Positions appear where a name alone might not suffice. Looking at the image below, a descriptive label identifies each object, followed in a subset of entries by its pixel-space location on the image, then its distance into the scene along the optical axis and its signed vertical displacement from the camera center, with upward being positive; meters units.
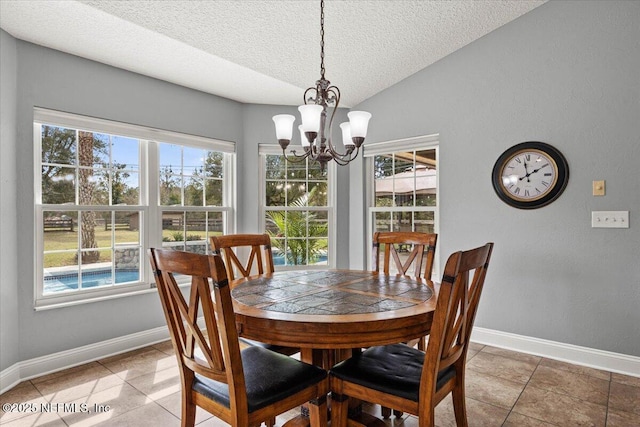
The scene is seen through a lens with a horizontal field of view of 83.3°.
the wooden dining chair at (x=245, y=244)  2.48 -0.22
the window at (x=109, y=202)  2.77 +0.14
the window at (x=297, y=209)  4.18 +0.07
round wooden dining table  1.42 -0.41
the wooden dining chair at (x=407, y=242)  2.62 -0.24
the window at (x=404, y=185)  3.73 +0.33
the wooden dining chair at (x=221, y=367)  1.30 -0.64
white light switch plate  2.69 -0.05
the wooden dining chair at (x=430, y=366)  1.40 -0.70
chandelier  2.00 +0.51
